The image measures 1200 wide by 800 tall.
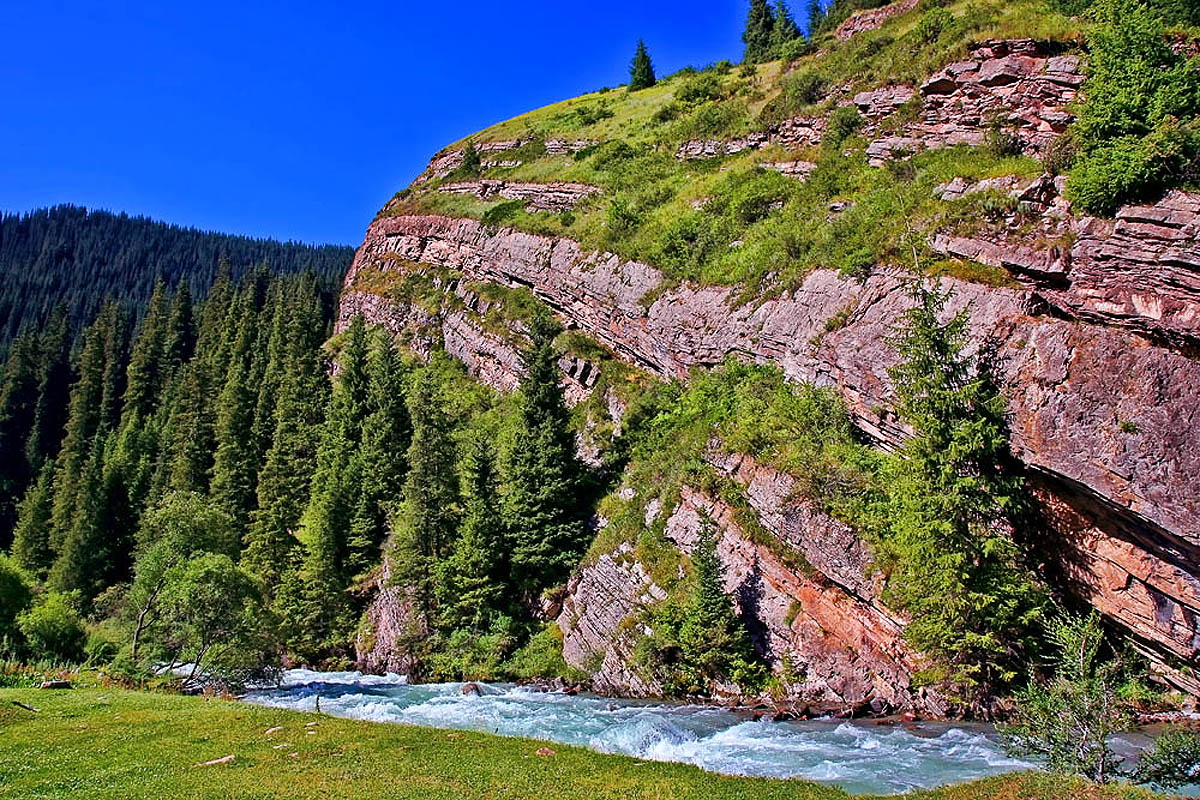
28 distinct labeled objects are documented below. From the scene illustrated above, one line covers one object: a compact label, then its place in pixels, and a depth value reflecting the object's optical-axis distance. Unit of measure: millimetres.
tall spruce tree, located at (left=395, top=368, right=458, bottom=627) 40625
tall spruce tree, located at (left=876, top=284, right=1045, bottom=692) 22078
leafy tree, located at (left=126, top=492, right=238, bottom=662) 36656
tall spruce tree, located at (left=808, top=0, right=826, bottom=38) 82844
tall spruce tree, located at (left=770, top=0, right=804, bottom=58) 75875
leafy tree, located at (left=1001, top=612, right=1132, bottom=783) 14430
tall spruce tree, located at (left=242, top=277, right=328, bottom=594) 51375
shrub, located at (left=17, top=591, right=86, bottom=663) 39938
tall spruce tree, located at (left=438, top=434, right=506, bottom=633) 38094
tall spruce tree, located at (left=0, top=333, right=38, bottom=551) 97688
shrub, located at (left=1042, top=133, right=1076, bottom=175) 26266
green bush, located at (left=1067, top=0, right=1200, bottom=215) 22094
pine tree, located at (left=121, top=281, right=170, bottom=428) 97438
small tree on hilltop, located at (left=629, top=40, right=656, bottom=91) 89562
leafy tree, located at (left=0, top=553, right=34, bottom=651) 41000
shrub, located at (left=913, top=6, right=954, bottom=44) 45562
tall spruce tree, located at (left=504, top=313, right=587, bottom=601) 38656
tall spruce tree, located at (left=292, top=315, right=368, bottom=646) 44531
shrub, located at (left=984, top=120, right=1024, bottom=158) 32688
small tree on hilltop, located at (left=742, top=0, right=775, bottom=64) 82250
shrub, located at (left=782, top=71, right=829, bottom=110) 52344
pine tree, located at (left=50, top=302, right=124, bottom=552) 84688
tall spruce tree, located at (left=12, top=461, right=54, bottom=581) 73312
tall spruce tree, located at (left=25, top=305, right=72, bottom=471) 103500
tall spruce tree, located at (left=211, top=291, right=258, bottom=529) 63469
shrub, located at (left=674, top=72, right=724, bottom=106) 69500
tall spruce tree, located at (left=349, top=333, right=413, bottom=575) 48969
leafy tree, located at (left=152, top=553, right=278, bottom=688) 33781
